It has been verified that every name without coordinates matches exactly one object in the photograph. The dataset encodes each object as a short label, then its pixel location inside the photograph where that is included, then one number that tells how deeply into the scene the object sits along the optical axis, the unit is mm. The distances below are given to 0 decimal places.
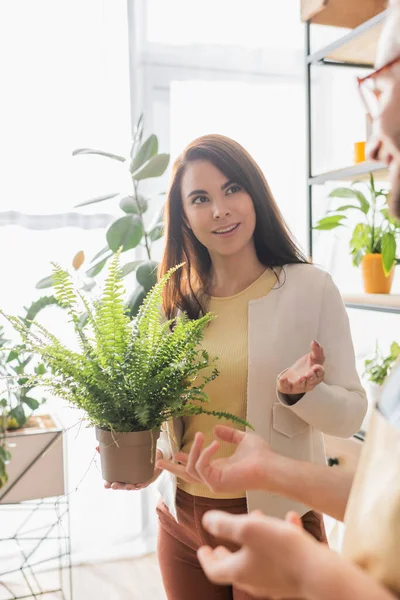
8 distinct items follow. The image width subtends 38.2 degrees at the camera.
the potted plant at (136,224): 2359
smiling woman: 1476
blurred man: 493
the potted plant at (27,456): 1943
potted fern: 1232
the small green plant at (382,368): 2271
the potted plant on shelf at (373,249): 2180
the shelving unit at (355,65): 2090
